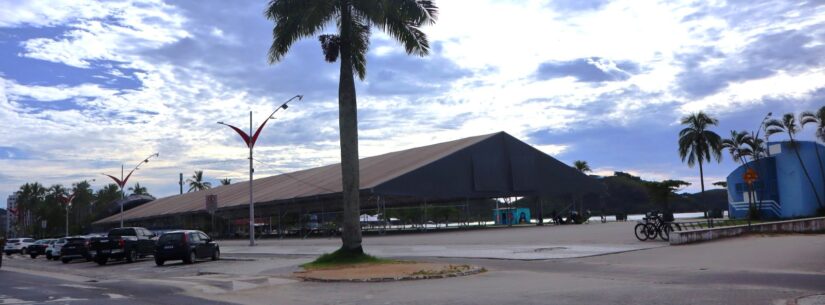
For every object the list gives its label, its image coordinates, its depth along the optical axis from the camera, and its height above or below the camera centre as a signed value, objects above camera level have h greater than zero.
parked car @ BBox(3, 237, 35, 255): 54.28 -0.76
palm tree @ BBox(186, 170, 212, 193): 126.56 +8.48
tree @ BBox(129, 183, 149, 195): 141.62 +8.59
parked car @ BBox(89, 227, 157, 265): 30.22 -0.65
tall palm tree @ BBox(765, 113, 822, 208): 45.62 +5.34
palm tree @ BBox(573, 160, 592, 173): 83.81 +5.77
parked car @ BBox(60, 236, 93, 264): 34.09 -0.78
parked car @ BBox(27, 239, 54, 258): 45.91 -0.88
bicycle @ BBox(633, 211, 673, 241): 25.31 -0.67
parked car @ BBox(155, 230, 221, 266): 26.53 -0.73
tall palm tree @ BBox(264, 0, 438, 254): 21.34 +6.29
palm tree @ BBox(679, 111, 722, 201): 56.66 +5.64
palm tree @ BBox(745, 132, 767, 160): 49.25 +4.26
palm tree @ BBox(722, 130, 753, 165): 50.56 +4.61
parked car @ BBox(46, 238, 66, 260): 39.38 -0.84
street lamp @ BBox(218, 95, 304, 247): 37.19 +4.95
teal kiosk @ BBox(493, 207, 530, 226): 59.96 -0.07
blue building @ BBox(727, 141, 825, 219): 43.97 +1.36
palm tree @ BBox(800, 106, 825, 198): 45.06 +5.56
